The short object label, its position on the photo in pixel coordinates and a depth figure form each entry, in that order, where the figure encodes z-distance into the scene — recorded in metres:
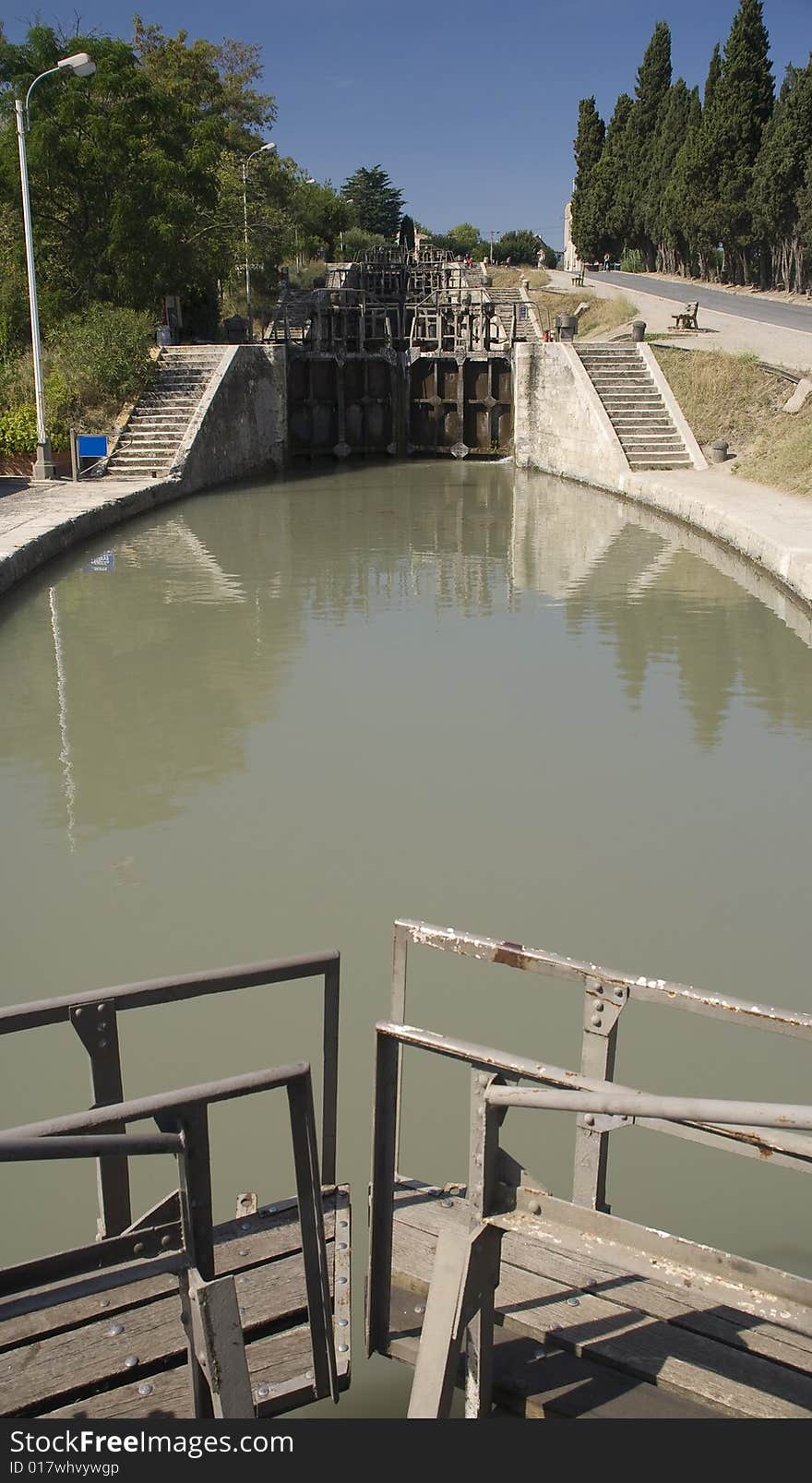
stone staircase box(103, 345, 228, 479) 18.72
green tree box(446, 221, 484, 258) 84.79
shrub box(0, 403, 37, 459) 18.16
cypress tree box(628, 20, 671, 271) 54.41
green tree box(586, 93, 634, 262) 56.25
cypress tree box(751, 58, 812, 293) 38.69
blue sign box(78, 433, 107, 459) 17.28
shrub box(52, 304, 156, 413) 20.02
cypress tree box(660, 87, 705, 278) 46.75
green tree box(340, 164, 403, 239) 82.06
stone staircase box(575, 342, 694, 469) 19.23
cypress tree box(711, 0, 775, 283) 42.41
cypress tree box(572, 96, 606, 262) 59.16
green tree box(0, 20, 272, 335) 21.55
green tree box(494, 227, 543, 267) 81.44
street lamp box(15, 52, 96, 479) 16.33
